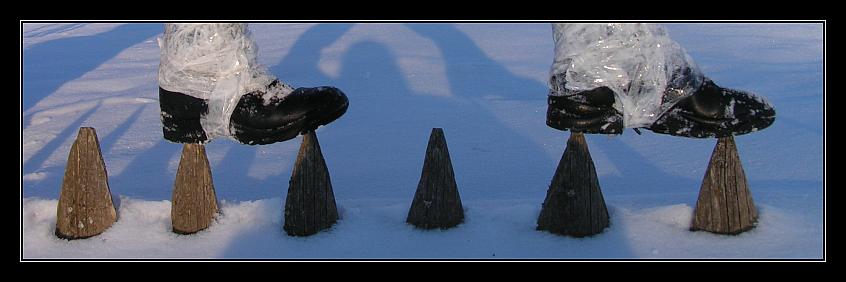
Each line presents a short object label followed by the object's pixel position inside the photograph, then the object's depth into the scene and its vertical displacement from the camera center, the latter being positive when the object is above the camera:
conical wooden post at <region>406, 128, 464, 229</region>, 2.83 -0.16
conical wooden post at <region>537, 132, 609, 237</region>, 2.72 -0.17
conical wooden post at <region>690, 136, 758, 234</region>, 2.71 -0.17
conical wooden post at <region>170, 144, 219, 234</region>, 2.81 -0.18
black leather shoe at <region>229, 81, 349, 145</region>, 2.61 +0.09
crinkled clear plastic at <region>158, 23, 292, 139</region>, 2.58 +0.23
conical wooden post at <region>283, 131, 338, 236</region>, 2.80 -0.17
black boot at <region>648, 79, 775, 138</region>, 2.59 +0.09
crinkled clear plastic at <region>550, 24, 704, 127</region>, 2.52 +0.23
